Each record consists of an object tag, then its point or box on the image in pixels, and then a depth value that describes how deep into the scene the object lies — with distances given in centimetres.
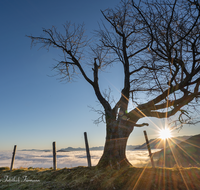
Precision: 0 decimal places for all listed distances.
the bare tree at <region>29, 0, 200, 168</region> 458
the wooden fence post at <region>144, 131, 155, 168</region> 669
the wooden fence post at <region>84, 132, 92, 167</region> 732
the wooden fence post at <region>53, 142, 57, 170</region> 793
